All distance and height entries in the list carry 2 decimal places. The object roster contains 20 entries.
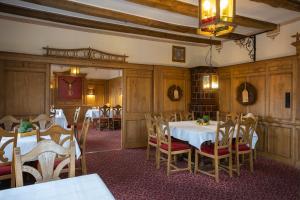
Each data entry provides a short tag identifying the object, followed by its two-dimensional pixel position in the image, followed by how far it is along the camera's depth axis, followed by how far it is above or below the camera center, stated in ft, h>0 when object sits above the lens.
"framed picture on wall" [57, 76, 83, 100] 34.63 +2.09
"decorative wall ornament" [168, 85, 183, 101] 20.35 +0.75
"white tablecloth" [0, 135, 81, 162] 8.97 -1.90
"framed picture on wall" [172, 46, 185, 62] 20.77 +4.61
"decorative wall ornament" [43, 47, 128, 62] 15.92 +3.66
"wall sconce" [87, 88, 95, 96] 37.96 +1.52
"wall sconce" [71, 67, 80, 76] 27.86 +3.90
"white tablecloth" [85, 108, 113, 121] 29.38 -1.80
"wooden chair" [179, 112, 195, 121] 18.87 -1.42
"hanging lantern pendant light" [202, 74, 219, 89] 15.11 +1.39
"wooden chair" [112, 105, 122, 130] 28.40 -2.06
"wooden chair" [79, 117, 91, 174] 11.50 -2.25
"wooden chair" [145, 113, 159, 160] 14.69 -2.18
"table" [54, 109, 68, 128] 19.29 -1.81
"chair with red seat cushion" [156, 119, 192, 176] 12.50 -2.73
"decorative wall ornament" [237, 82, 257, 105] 16.89 +0.58
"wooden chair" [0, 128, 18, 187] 8.28 -2.53
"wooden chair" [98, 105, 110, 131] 28.32 -2.28
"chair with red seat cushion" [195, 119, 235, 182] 11.54 -2.69
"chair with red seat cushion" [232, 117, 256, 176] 12.24 -2.39
